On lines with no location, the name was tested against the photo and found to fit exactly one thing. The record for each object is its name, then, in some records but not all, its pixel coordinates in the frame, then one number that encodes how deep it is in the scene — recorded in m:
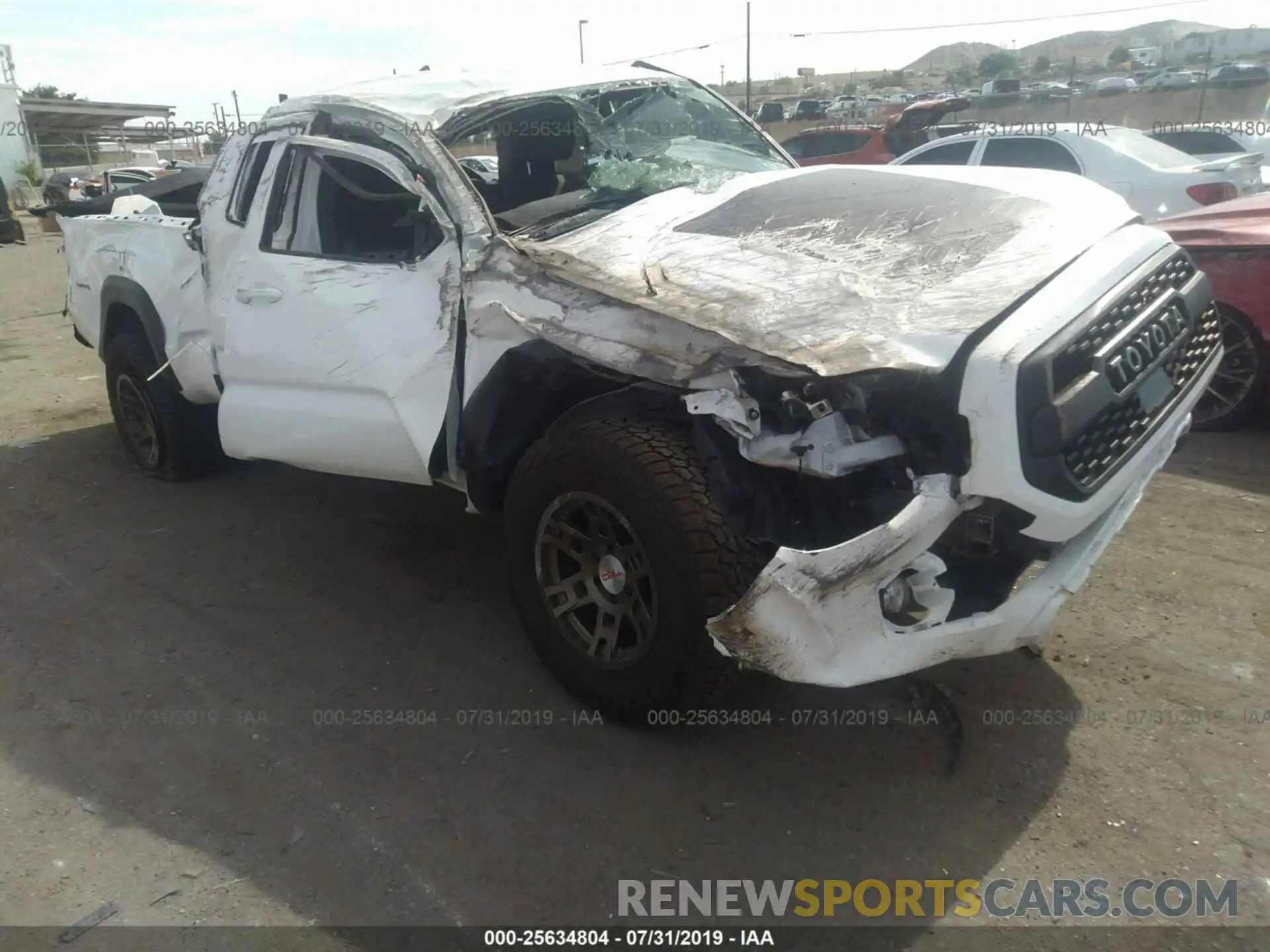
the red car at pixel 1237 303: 5.26
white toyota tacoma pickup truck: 2.57
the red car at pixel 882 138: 12.49
